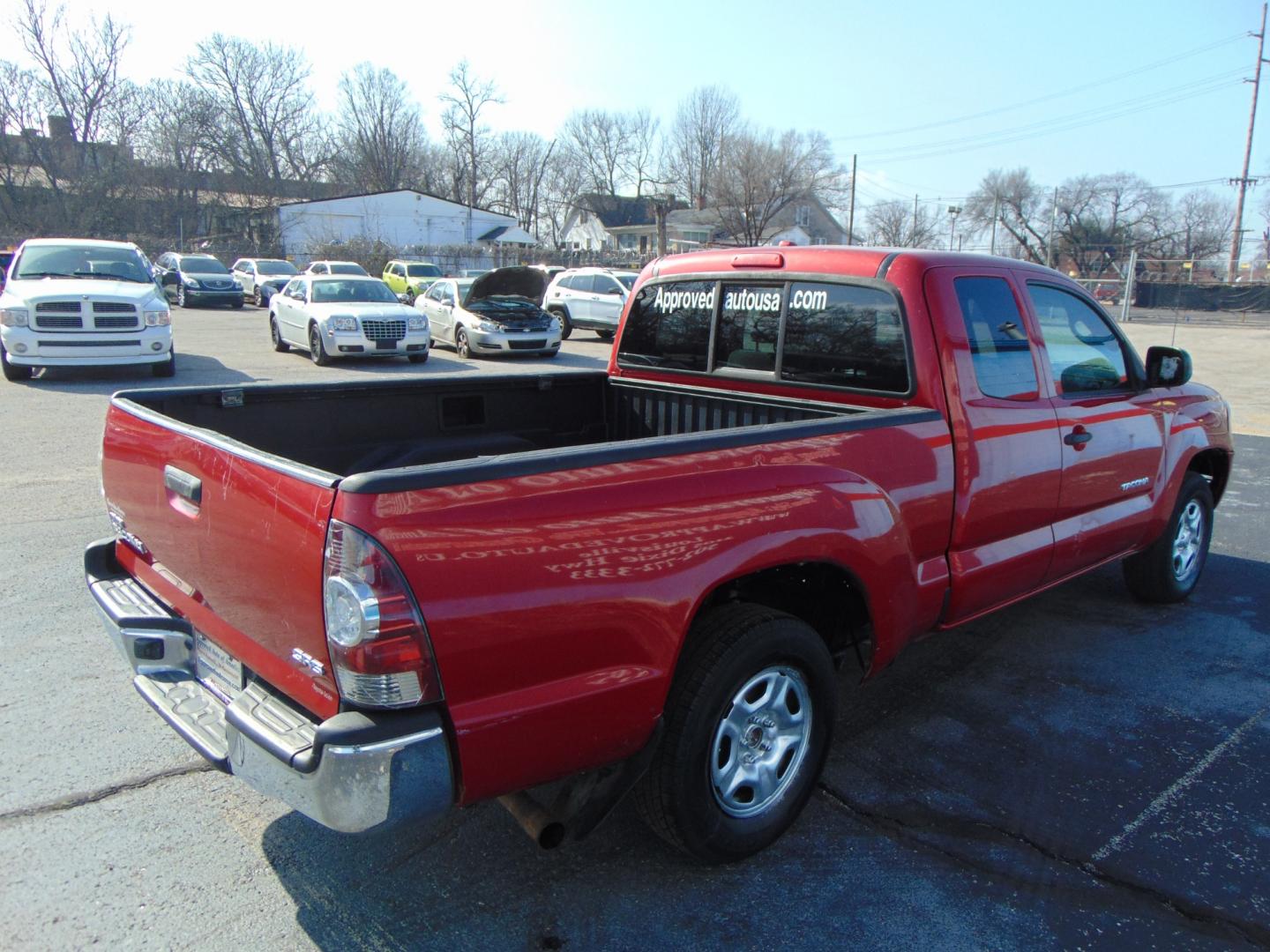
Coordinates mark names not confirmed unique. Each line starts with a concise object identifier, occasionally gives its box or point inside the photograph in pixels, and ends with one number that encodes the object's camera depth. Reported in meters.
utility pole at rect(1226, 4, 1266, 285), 47.82
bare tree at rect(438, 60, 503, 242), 80.19
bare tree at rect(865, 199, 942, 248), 68.94
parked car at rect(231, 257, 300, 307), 32.72
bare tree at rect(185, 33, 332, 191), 70.44
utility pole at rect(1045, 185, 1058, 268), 64.26
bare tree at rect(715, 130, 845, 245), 59.78
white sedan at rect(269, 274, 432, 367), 16.03
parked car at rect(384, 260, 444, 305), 30.19
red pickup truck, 2.08
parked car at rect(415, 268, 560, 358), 18.14
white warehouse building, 55.16
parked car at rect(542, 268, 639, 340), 22.64
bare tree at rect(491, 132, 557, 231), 86.12
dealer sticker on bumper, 2.62
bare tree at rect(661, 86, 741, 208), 73.62
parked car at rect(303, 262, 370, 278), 26.58
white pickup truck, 12.52
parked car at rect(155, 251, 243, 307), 30.41
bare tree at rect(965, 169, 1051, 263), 71.00
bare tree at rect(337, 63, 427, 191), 80.69
